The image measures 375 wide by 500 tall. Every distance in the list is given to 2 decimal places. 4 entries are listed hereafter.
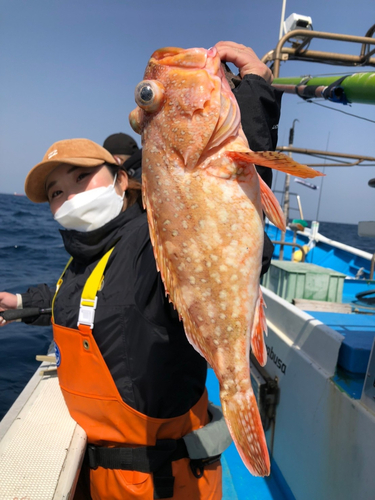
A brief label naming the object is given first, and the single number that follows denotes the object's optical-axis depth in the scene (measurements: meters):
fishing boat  0.55
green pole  0.69
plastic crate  1.28
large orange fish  0.38
